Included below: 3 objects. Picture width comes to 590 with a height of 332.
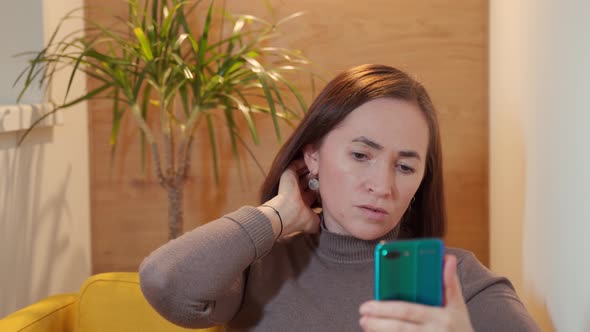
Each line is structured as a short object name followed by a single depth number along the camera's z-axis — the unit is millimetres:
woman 1477
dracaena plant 2305
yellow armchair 1764
